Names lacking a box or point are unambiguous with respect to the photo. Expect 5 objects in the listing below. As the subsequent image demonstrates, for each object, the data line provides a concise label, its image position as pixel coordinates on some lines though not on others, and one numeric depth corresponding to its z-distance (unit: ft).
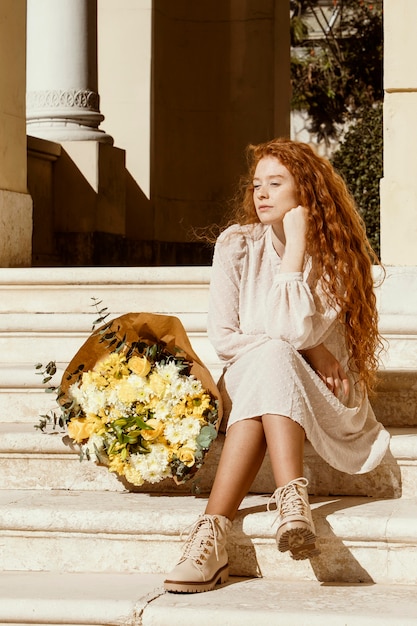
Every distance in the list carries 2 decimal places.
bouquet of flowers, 17.31
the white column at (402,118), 23.60
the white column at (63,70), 40.23
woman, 16.32
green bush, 58.23
